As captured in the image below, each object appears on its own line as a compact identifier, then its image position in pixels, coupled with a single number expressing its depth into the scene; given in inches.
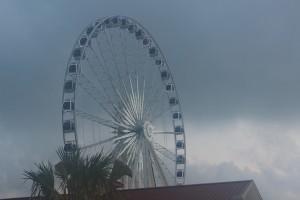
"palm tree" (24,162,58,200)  1068.5
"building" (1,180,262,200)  1660.9
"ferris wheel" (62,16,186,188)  1795.0
